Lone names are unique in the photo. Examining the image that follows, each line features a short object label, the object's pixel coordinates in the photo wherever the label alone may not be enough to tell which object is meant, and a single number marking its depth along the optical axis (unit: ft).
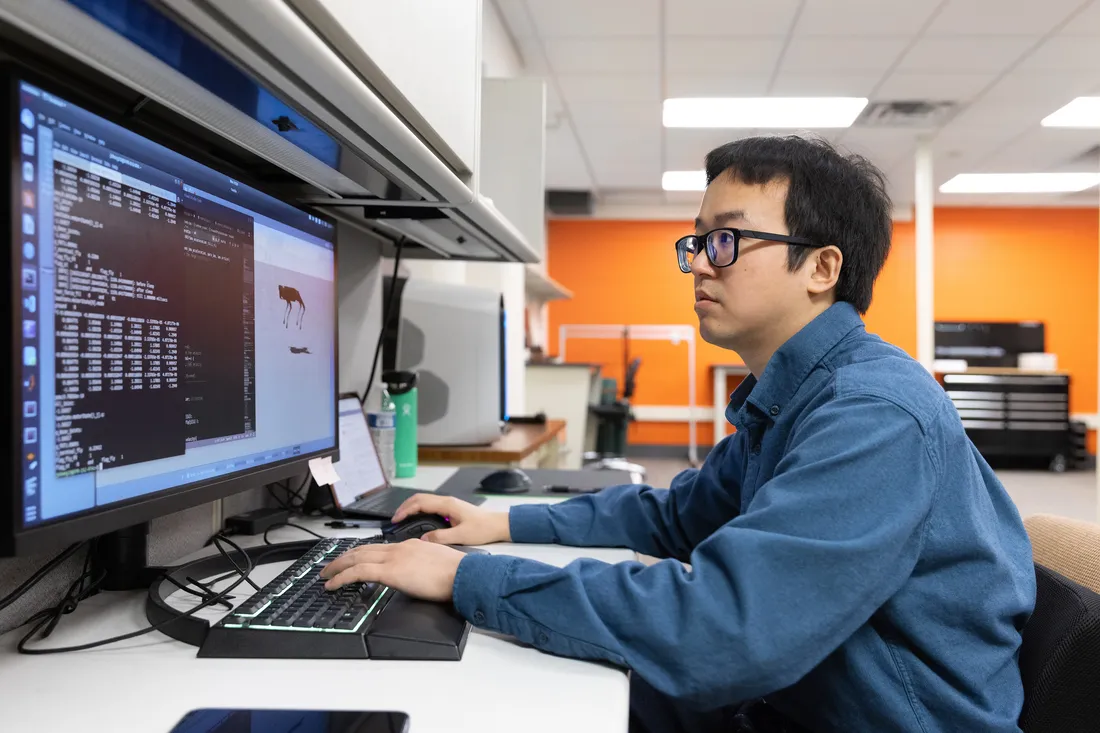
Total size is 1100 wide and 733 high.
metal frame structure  24.54
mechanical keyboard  2.08
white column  16.53
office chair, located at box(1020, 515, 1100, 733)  2.19
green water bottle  5.41
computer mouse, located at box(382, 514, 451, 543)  3.34
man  1.97
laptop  4.00
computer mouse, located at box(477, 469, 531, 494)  4.76
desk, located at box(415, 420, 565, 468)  6.57
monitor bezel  1.68
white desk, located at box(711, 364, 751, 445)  23.59
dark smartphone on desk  1.65
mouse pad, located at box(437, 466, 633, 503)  4.84
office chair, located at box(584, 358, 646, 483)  18.08
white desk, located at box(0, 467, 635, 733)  1.74
